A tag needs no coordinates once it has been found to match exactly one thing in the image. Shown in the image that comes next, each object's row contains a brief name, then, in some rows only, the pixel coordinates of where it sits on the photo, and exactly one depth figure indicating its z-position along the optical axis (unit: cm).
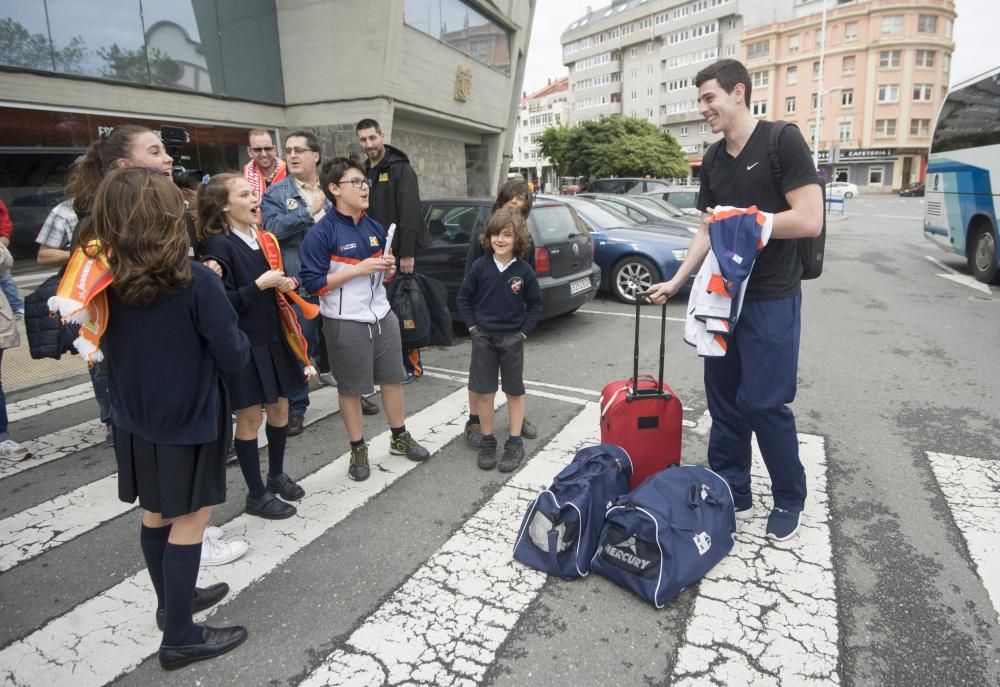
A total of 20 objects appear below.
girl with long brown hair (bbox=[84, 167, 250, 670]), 196
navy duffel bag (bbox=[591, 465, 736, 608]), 258
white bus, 948
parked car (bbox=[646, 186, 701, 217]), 1681
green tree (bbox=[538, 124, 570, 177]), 4267
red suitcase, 329
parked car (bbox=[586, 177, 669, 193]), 2347
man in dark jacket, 510
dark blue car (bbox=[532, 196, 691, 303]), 884
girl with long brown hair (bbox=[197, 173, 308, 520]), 312
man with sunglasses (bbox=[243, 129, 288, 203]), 496
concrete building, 884
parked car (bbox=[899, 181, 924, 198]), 4770
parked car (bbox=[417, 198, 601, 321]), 689
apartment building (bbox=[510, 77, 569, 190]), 9088
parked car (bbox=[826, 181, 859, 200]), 4255
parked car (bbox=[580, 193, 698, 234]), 1115
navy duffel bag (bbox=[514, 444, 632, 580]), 277
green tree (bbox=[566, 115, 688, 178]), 3847
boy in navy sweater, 391
